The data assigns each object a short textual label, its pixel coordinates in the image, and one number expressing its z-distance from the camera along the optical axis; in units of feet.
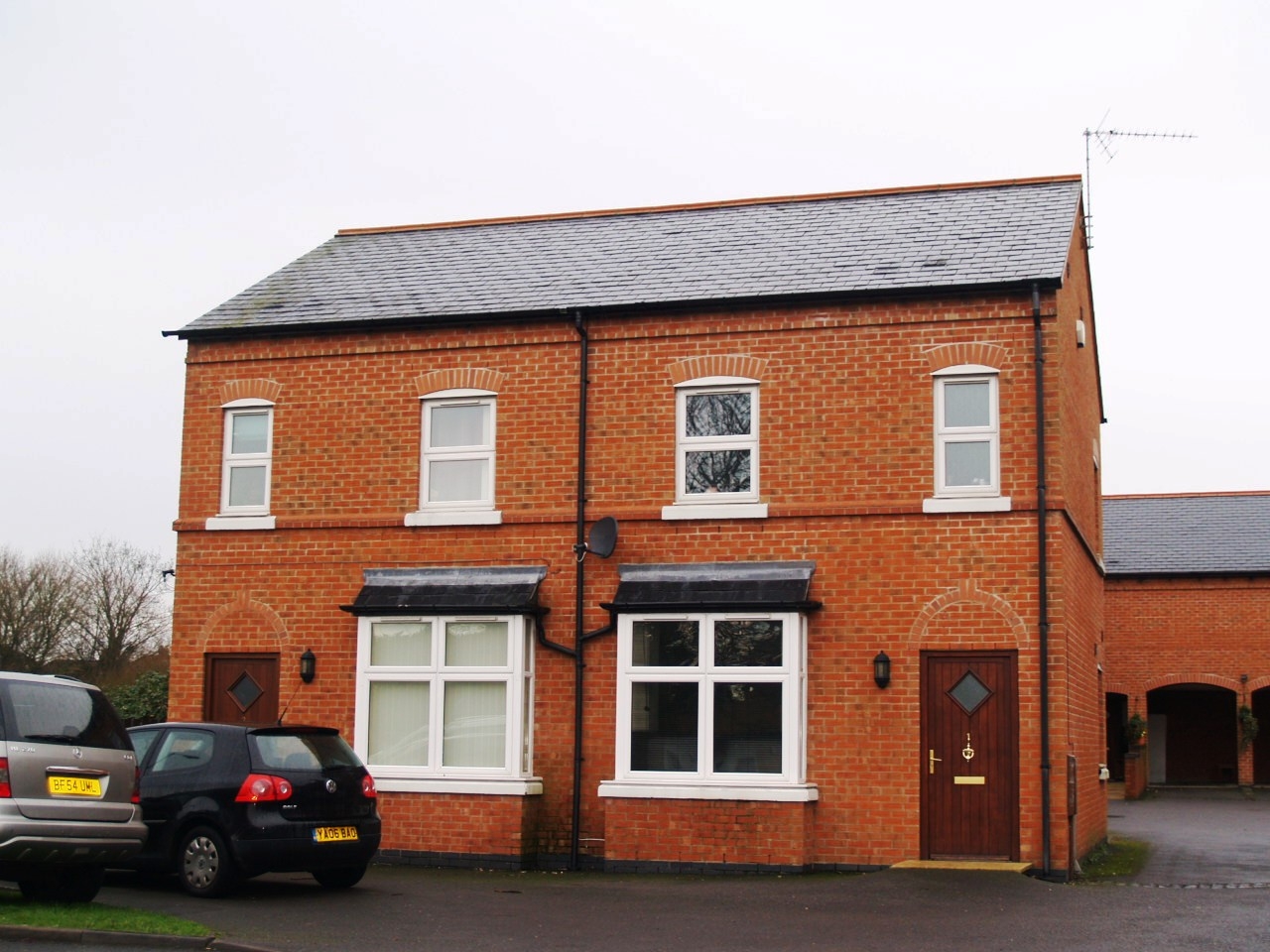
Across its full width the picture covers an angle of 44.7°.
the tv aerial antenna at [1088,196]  73.61
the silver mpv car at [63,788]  35.58
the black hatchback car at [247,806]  42.16
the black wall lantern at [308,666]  58.59
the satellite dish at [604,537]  55.16
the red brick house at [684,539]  51.85
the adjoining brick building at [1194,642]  112.06
